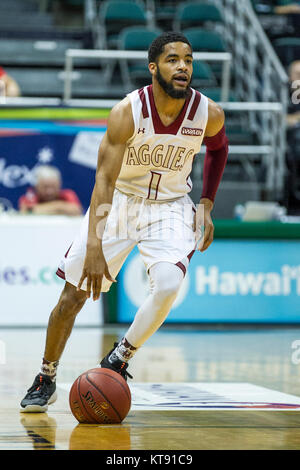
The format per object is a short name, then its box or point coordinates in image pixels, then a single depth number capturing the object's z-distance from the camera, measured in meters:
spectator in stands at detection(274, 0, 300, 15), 15.83
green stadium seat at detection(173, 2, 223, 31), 14.49
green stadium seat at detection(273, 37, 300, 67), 14.82
